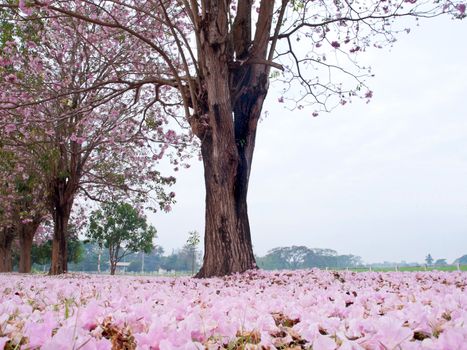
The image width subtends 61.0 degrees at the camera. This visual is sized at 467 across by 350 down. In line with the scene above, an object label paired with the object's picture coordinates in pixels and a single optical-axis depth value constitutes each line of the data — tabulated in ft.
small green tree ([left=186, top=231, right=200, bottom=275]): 125.18
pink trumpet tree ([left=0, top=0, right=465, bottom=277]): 25.35
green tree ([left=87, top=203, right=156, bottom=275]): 129.08
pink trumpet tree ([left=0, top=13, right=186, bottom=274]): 34.55
